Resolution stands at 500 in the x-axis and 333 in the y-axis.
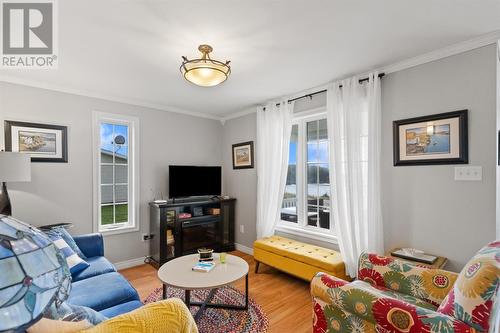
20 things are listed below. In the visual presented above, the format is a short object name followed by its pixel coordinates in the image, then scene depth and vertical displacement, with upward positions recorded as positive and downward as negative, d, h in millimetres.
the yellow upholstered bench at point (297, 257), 2600 -1056
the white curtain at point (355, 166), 2561 -20
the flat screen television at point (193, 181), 3799 -249
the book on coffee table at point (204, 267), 2206 -920
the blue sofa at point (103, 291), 1719 -942
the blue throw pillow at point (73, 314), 819 -531
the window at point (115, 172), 3388 -96
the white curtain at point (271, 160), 3502 +65
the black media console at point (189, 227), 3539 -953
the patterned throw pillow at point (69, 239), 2404 -717
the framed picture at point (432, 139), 2129 +223
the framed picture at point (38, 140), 2773 +299
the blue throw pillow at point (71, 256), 2166 -804
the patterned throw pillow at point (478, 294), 1100 -600
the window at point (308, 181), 3253 -225
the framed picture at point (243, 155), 4129 +164
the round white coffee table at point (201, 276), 1963 -935
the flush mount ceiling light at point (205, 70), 1936 +748
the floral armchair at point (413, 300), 1121 -747
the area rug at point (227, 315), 2113 -1381
